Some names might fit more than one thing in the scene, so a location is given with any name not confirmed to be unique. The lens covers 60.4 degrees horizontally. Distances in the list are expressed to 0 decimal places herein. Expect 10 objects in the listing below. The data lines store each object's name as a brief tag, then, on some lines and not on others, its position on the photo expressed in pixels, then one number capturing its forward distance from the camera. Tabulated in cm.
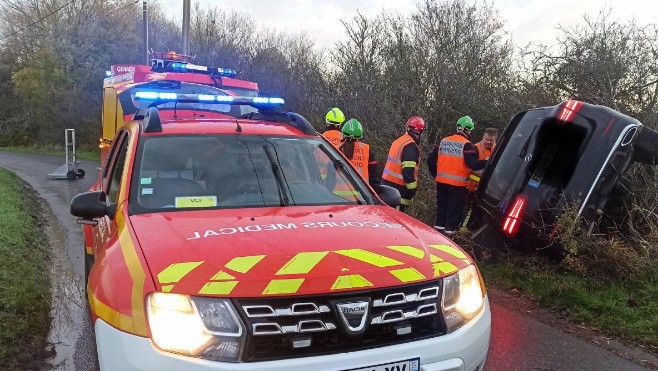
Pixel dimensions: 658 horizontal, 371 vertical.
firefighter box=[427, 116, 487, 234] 748
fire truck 1023
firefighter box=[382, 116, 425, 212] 743
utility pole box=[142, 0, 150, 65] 2187
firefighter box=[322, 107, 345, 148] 772
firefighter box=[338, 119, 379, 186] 718
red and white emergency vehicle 231
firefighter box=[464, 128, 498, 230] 754
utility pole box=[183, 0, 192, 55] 1877
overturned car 565
